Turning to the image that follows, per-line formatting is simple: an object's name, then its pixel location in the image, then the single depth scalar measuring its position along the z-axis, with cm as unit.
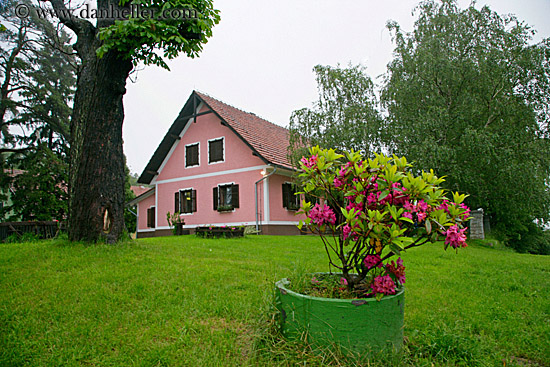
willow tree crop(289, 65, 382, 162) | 1266
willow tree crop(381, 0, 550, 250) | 1218
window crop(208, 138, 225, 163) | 1669
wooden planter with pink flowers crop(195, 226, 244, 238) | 1148
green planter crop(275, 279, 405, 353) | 231
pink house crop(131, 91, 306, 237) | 1525
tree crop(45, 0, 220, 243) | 587
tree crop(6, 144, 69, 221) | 1647
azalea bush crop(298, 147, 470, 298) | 230
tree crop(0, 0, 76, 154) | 1661
